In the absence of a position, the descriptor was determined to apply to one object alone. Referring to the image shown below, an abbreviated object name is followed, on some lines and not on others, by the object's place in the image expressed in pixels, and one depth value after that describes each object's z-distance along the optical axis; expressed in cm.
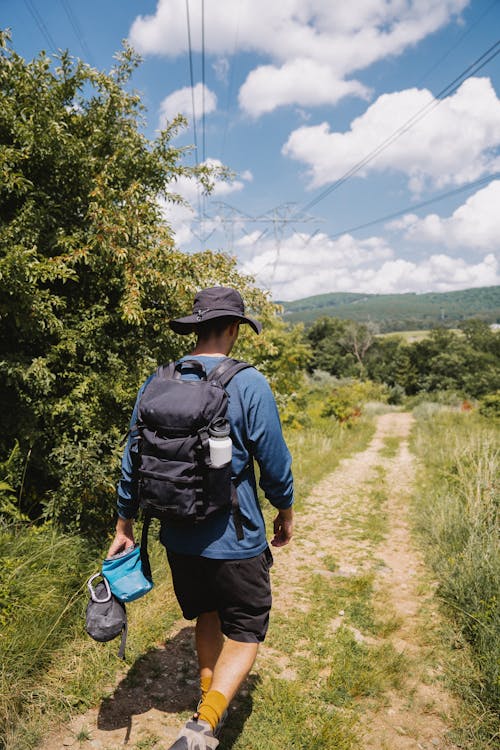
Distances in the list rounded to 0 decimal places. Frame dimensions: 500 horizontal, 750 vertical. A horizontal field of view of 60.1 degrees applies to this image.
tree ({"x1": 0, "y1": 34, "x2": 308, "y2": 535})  371
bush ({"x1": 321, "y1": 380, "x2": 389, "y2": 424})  1749
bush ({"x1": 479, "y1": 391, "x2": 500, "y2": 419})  1597
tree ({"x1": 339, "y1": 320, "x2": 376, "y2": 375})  6630
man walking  193
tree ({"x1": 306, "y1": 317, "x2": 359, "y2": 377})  6294
